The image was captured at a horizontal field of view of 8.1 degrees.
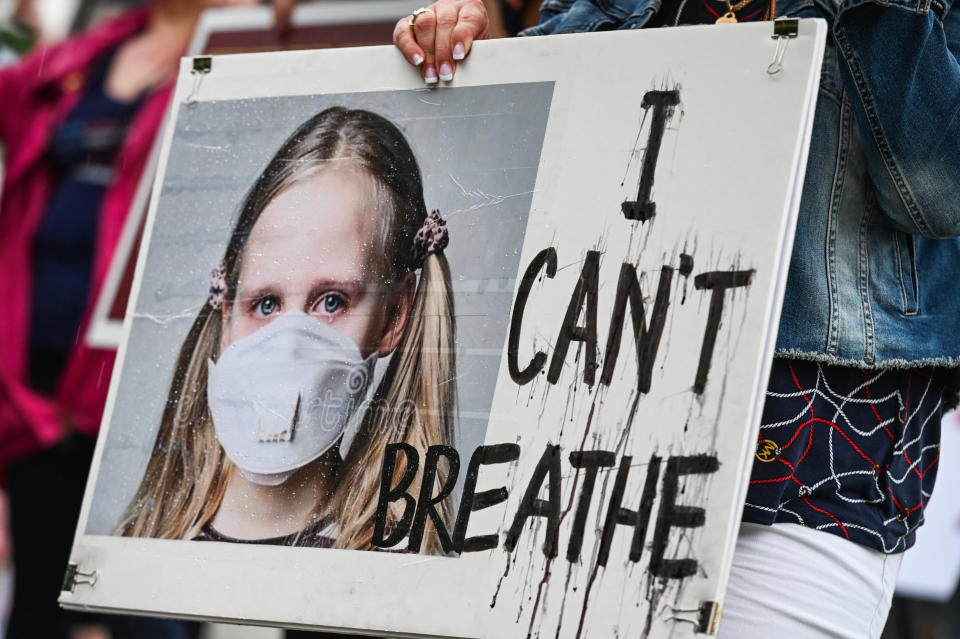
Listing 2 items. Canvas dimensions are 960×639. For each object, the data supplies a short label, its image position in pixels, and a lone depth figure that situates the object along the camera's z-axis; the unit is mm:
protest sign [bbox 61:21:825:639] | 5729
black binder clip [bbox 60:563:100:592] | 5910
